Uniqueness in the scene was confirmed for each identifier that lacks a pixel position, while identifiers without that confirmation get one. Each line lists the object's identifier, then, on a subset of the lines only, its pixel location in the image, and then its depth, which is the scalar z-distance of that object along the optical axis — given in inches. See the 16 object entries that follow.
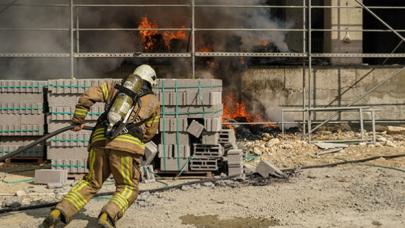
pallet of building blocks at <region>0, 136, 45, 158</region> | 410.0
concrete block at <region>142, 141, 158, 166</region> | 352.8
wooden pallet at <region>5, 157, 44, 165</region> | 421.1
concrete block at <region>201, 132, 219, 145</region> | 354.0
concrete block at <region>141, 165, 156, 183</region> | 349.7
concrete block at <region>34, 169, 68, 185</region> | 343.6
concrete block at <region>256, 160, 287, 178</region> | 339.0
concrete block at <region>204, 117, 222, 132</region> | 351.6
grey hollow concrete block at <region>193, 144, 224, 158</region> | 357.2
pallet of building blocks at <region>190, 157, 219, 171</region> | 356.5
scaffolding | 440.8
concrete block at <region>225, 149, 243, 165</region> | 347.9
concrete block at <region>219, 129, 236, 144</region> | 369.4
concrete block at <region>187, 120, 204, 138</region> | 352.2
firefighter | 229.3
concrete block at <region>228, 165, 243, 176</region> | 347.3
